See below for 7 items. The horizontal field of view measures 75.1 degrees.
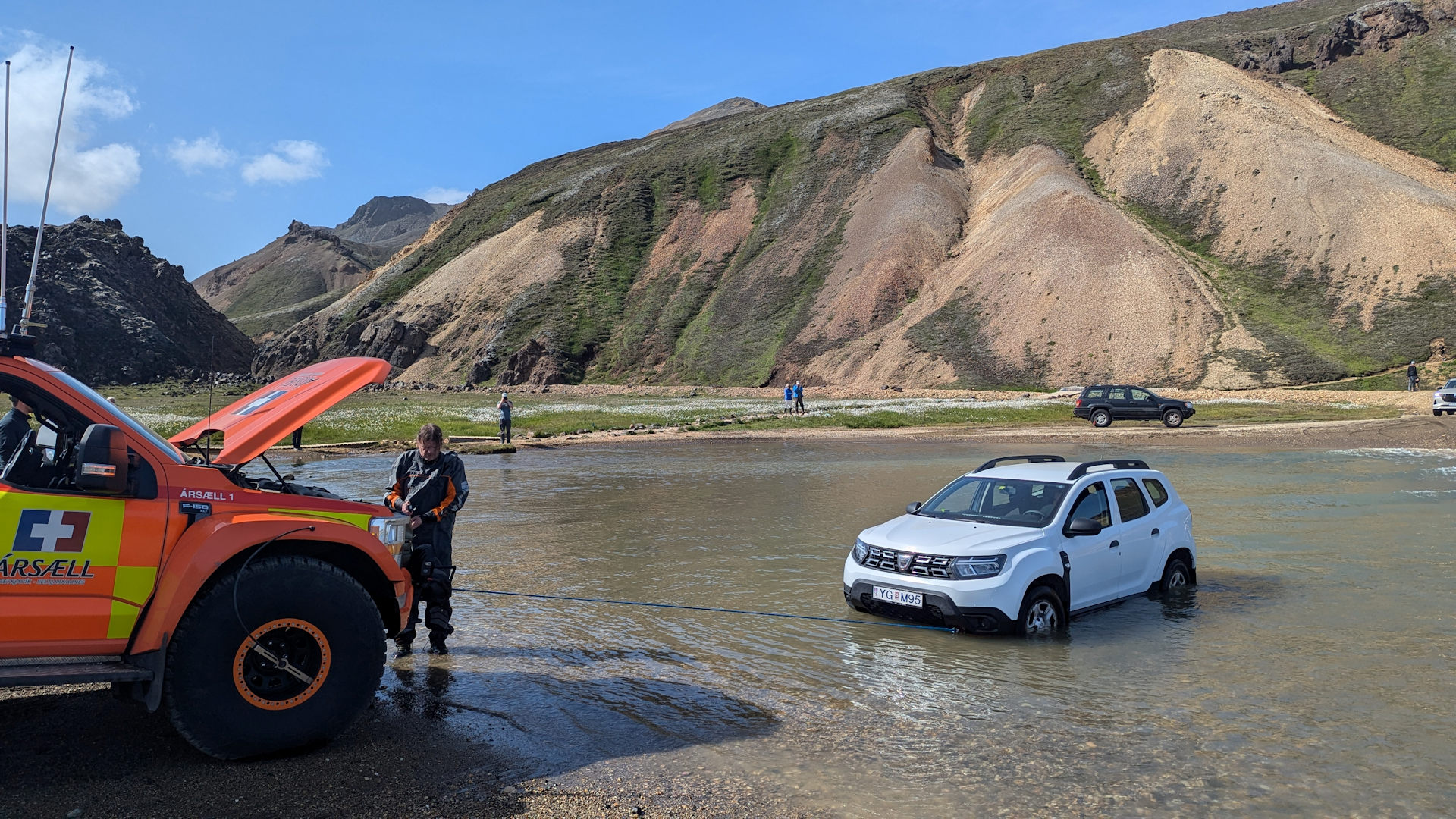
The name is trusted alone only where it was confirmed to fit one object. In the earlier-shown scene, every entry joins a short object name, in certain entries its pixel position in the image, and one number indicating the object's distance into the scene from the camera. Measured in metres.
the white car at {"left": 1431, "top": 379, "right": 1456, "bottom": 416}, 36.62
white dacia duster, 8.28
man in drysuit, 7.73
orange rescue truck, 4.84
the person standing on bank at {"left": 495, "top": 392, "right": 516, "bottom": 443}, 30.82
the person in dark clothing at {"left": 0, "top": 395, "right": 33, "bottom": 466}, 5.21
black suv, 37.12
